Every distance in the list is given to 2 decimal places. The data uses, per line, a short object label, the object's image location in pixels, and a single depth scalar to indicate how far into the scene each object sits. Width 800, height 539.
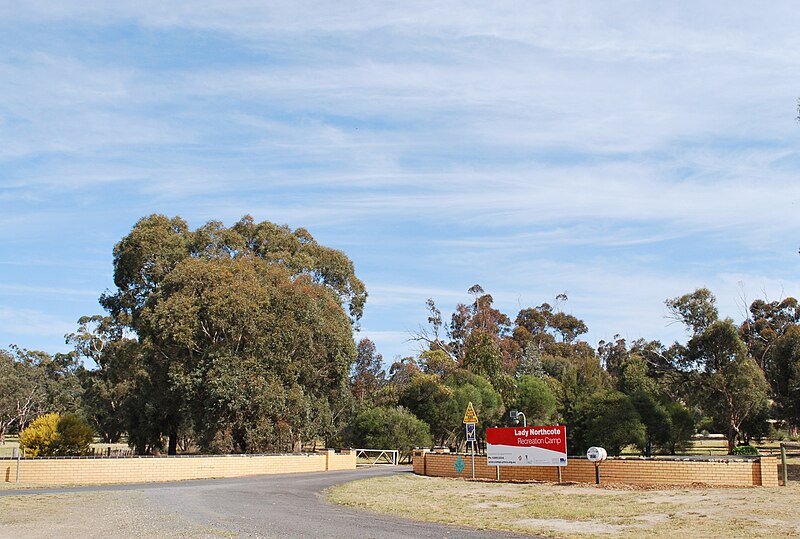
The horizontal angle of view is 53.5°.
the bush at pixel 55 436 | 38.22
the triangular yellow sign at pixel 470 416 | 30.22
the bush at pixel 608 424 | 46.69
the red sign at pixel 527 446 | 27.00
